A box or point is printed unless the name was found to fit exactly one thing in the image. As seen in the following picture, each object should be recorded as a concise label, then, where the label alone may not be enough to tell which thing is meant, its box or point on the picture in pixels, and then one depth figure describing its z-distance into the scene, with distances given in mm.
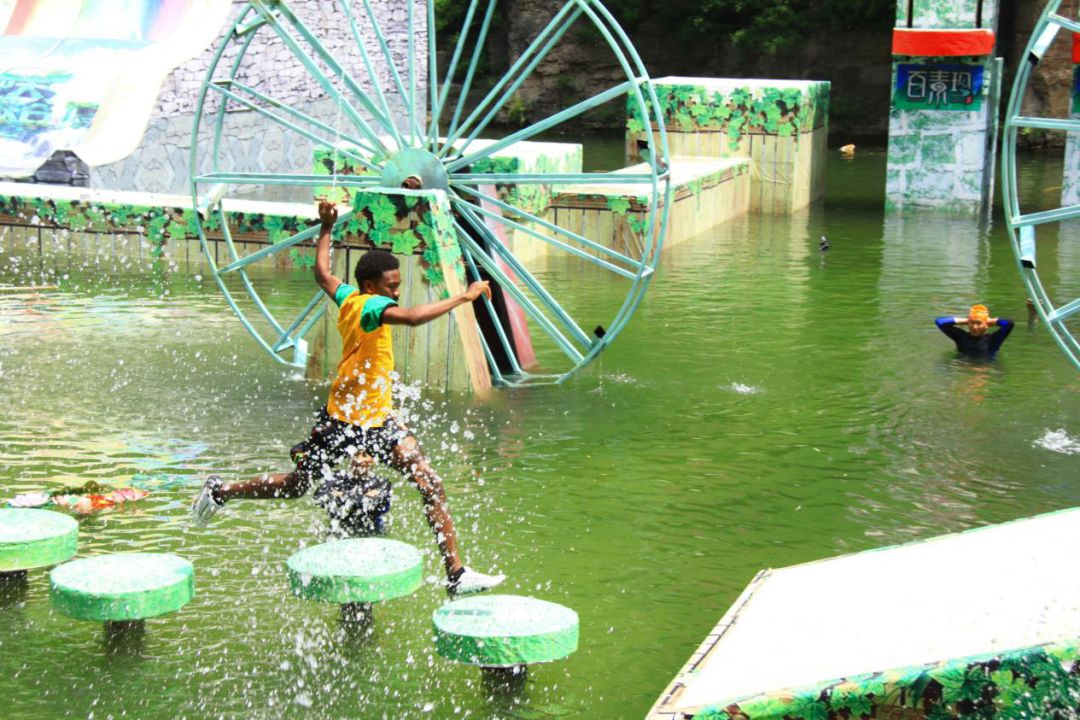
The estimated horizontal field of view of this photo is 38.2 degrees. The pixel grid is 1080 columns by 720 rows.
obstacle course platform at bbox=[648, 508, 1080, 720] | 4645
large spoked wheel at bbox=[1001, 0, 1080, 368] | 8938
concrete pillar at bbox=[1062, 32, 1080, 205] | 18734
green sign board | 18969
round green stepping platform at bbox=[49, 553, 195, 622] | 6047
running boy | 6648
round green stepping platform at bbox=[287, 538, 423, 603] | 6227
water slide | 17391
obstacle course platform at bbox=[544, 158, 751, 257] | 15984
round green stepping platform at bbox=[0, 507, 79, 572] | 6641
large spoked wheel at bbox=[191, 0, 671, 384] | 10094
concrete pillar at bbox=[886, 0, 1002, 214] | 18562
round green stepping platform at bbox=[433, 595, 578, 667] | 5695
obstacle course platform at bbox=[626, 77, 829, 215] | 19641
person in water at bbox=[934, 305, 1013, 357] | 11594
